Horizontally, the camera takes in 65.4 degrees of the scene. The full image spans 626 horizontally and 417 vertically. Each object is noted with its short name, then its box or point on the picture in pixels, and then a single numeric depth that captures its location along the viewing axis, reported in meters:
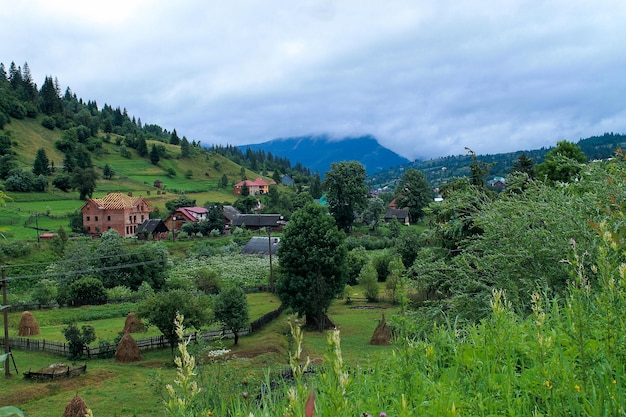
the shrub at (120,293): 42.84
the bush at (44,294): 41.06
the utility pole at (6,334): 21.24
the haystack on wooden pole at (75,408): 15.18
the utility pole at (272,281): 45.53
